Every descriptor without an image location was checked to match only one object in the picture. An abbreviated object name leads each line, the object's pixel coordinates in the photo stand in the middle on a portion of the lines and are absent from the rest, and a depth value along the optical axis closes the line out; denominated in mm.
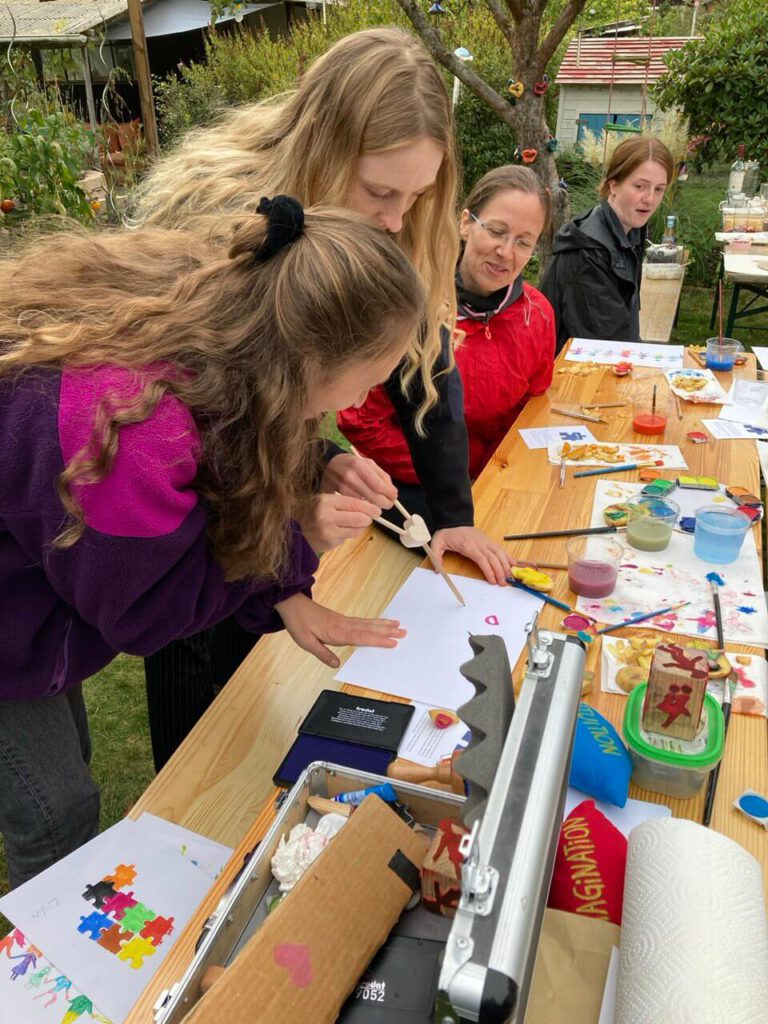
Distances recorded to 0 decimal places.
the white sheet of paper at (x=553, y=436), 2377
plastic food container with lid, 1118
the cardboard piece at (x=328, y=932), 729
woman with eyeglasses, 2393
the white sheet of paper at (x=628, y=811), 1098
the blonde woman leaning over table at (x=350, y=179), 1521
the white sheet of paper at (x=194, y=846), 1242
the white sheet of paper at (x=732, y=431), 2391
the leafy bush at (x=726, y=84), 7062
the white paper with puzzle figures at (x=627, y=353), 3084
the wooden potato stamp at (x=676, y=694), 1121
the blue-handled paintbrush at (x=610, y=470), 2158
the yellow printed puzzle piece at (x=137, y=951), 1066
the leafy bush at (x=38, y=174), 3506
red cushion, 915
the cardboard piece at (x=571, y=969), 812
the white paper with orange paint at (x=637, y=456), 2225
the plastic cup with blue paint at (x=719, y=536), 1727
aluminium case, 512
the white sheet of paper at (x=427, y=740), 1225
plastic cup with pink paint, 1607
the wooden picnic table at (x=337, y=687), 1145
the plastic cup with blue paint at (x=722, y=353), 2979
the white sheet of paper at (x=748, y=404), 2533
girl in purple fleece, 952
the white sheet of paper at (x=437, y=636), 1386
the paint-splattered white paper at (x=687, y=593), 1513
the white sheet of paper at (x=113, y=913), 1046
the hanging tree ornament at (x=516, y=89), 5600
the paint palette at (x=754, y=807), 1104
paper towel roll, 686
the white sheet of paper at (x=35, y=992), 1011
